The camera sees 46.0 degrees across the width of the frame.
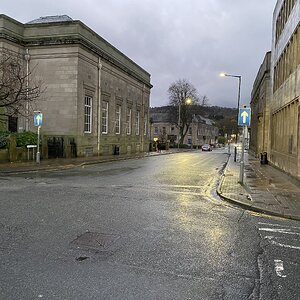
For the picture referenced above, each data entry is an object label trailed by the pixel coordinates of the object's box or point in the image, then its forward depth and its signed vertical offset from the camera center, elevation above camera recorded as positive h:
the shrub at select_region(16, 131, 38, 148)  24.55 -0.51
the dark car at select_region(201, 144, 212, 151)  73.58 -2.61
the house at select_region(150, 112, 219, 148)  106.94 +1.68
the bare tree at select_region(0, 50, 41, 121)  23.96 +3.75
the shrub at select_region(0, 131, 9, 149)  23.02 -0.64
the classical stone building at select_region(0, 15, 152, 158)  29.89 +4.95
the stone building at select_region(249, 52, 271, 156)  31.30 +2.75
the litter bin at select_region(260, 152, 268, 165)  26.45 -1.64
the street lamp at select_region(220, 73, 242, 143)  40.93 +5.68
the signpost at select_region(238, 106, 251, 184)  14.34 +0.74
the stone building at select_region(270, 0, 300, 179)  15.65 +2.62
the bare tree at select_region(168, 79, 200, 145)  86.06 +9.30
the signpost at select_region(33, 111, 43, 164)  22.88 +0.77
